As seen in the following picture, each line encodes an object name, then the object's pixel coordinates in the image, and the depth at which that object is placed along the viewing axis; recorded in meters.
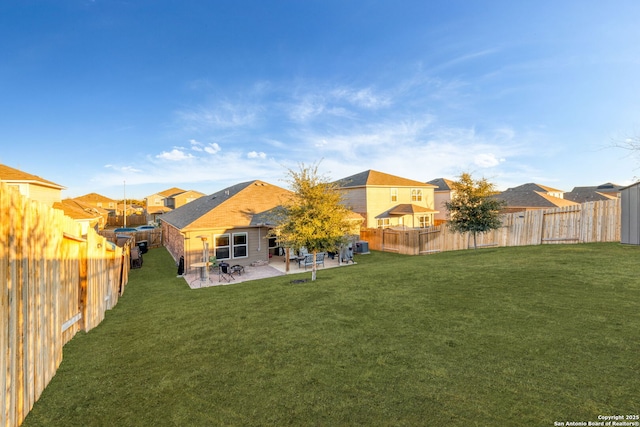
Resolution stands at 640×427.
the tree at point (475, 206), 18.58
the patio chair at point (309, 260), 16.05
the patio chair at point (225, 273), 14.44
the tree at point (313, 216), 12.09
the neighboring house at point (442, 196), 39.78
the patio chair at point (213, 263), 14.08
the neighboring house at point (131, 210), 67.00
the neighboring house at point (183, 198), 53.53
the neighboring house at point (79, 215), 29.02
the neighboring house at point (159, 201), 56.02
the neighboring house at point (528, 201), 34.62
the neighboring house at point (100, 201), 76.62
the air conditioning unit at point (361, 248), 21.86
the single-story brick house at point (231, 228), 15.98
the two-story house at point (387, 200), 29.86
